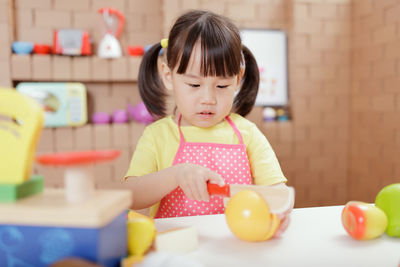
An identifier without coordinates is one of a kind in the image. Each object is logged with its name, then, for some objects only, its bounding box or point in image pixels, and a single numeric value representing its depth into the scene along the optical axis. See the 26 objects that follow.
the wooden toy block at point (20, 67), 2.15
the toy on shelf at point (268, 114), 2.38
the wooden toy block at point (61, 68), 2.20
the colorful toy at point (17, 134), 0.40
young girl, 0.82
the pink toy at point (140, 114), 2.25
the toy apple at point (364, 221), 0.55
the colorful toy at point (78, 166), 0.38
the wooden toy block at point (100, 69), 2.25
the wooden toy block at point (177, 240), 0.48
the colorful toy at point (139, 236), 0.46
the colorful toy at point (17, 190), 0.40
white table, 0.48
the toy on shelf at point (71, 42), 2.20
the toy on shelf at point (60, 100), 2.17
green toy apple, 0.57
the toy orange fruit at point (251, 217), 0.51
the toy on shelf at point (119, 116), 2.32
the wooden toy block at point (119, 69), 2.26
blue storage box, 0.37
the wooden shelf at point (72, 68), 2.16
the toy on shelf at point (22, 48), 2.15
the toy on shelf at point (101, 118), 2.29
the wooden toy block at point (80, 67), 2.23
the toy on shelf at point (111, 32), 2.25
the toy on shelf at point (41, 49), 2.20
